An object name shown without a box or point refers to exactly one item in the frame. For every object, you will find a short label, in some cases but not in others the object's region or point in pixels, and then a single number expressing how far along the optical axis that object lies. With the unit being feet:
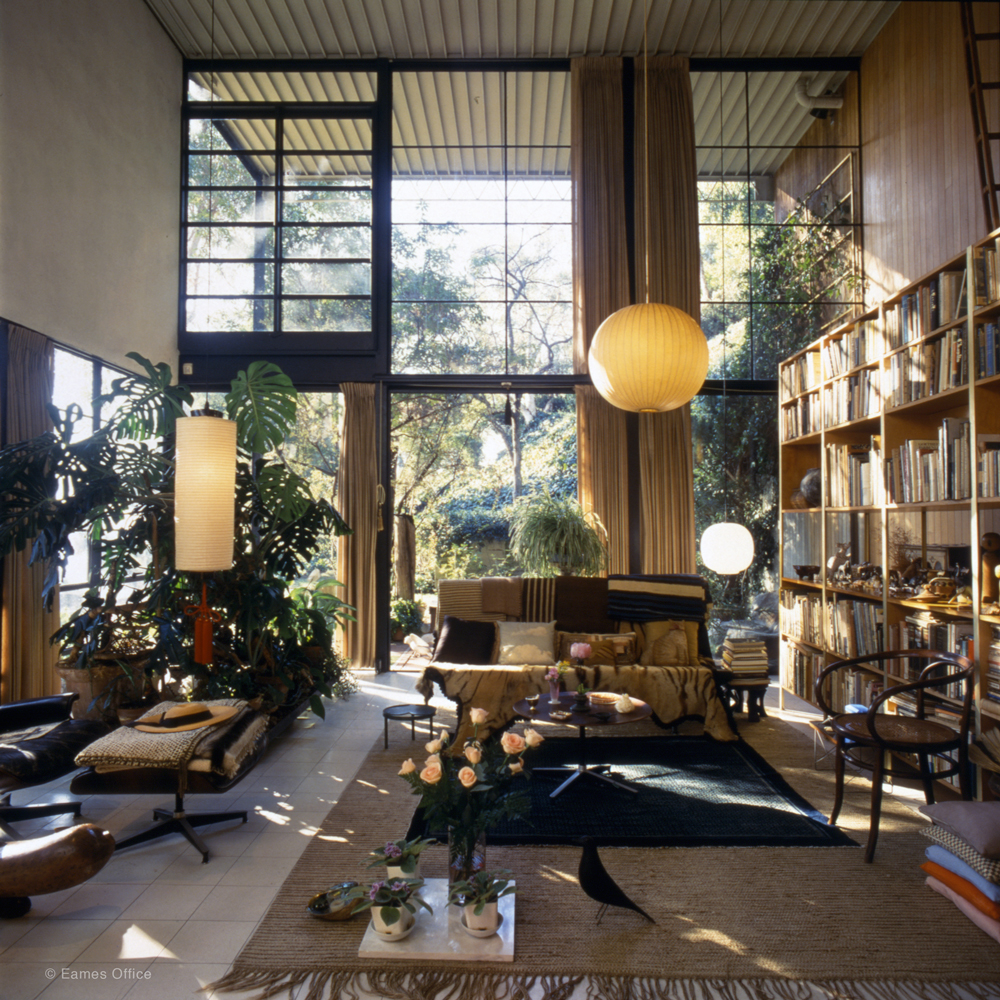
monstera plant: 13.30
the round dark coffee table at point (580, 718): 12.27
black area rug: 10.75
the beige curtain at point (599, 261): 21.63
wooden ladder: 12.05
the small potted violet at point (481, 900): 7.93
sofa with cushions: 15.55
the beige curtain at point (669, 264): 21.59
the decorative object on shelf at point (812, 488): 16.56
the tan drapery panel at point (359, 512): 21.80
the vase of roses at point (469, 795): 8.12
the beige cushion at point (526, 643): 16.78
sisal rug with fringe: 7.31
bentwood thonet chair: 9.71
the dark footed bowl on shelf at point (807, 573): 17.08
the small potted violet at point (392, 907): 7.86
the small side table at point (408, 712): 14.41
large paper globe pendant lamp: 10.69
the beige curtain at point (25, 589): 14.30
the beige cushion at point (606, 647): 16.79
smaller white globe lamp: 16.98
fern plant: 20.01
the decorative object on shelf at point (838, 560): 15.84
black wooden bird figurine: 8.13
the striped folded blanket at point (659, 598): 17.40
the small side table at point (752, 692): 16.46
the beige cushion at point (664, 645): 16.85
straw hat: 10.41
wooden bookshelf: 10.44
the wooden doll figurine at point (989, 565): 10.49
